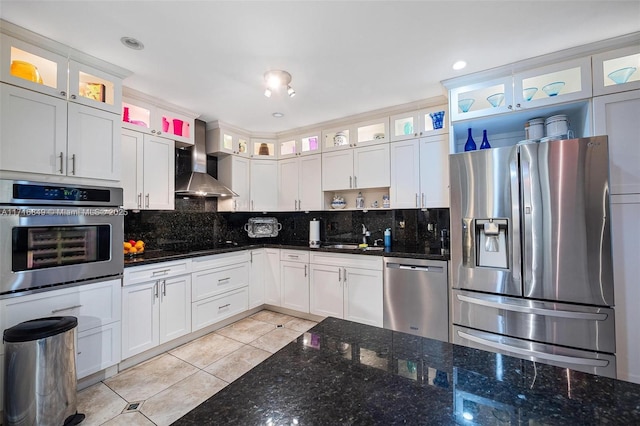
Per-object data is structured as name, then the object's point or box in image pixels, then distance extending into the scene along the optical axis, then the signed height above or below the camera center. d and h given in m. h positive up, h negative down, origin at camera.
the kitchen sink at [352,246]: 3.37 -0.37
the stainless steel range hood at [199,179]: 3.22 +0.50
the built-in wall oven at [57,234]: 1.74 -0.10
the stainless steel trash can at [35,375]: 1.61 -0.93
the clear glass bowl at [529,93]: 2.29 +1.05
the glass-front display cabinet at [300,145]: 3.77 +1.07
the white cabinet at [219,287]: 2.94 -0.79
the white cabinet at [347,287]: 2.95 -0.79
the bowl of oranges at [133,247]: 2.79 -0.29
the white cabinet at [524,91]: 2.12 +1.09
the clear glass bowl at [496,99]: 2.41 +1.05
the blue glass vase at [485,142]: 2.61 +0.72
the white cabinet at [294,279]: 3.45 -0.79
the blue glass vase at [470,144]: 2.68 +0.73
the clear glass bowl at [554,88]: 2.20 +1.05
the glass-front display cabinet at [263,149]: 4.00 +1.05
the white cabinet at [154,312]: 2.36 -0.87
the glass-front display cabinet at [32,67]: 1.77 +1.07
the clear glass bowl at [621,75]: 1.97 +1.04
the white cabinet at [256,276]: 3.59 -0.77
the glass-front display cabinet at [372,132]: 3.24 +1.09
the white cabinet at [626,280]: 1.89 -0.44
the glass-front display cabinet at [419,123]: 2.91 +1.06
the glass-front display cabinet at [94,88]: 2.07 +1.08
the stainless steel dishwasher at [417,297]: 2.57 -0.78
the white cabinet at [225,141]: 3.58 +1.06
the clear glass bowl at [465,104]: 2.57 +1.07
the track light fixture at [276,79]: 2.31 +1.21
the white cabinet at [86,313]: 1.78 -0.66
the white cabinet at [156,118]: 2.70 +1.10
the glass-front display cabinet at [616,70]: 1.96 +1.08
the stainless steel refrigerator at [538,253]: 1.88 -0.27
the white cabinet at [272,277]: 3.67 -0.79
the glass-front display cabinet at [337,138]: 3.49 +1.06
